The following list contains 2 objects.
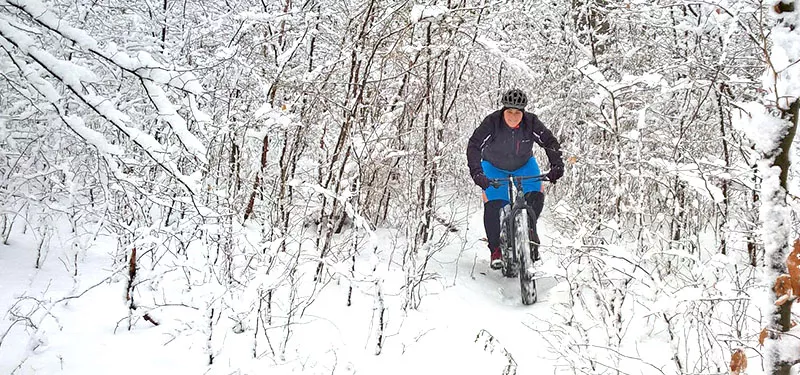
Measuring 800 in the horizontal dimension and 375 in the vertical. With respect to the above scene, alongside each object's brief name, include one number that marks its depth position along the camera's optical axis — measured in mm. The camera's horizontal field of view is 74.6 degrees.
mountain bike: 4363
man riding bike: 4914
